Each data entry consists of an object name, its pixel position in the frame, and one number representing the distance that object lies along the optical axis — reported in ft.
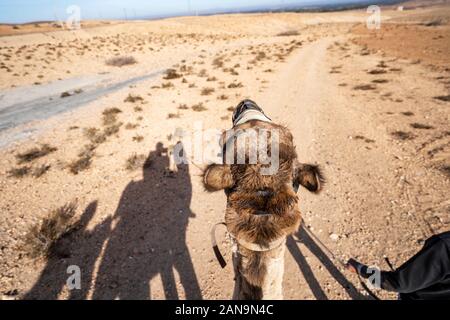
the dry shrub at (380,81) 45.56
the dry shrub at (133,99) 39.64
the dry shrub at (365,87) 42.70
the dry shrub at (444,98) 34.65
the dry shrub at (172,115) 33.49
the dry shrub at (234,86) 45.55
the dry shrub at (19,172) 21.31
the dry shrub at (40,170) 21.36
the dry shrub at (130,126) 30.04
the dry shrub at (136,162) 22.58
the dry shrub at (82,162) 22.11
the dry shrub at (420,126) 27.30
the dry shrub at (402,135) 25.93
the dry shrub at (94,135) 26.87
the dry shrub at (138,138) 27.30
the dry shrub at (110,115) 31.60
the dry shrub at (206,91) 42.42
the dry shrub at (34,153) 23.63
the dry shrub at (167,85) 47.34
